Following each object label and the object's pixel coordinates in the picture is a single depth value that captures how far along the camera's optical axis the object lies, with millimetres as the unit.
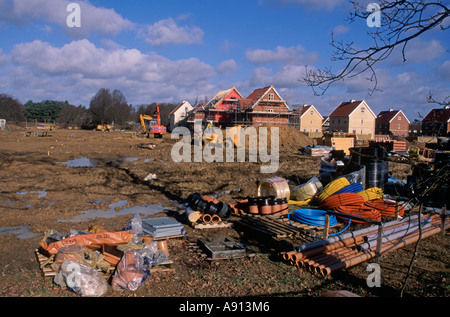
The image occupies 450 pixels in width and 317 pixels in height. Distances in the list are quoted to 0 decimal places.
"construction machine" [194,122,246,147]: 28625
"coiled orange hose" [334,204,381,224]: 8320
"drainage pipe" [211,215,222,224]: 8209
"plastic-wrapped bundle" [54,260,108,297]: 4613
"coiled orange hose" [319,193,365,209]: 8687
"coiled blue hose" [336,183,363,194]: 9727
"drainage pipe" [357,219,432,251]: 6180
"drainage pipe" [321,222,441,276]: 5418
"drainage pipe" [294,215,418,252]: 5934
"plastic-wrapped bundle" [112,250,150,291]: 4871
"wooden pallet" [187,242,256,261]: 6158
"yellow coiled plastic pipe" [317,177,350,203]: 9926
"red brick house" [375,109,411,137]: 64062
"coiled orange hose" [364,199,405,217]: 8883
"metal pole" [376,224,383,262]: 5906
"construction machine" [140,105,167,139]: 38406
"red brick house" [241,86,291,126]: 47531
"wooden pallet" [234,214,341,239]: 7350
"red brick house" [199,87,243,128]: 51500
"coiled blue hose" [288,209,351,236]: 7879
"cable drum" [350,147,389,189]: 11641
